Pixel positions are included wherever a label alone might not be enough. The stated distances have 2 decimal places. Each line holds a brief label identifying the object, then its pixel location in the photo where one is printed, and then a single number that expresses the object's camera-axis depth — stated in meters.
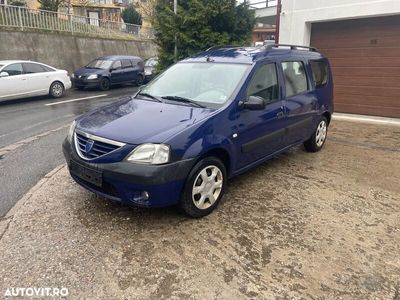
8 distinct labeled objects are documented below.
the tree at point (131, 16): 33.97
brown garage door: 8.42
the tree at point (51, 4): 21.49
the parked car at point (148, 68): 17.44
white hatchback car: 10.74
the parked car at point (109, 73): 14.50
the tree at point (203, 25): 9.28
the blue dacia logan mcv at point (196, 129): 3.16
